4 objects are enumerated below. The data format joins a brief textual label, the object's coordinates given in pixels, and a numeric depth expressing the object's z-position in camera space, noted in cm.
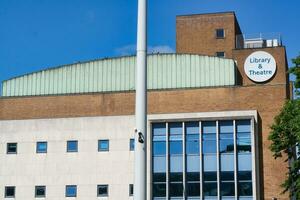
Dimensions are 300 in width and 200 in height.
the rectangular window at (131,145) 4734
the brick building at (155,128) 4547
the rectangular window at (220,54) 5702
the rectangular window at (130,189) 4650
